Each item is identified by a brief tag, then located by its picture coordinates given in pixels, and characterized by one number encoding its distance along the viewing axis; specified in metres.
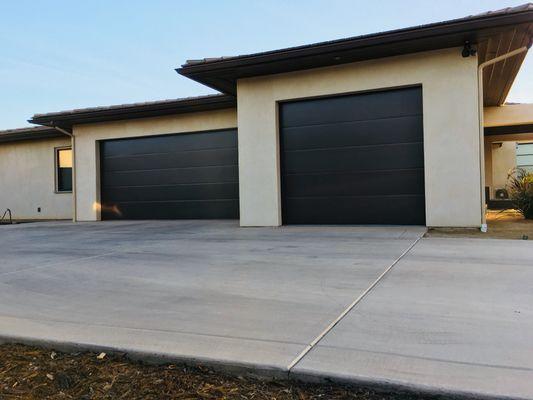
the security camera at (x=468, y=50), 8.57
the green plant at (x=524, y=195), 11.59
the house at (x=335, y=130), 8.85
